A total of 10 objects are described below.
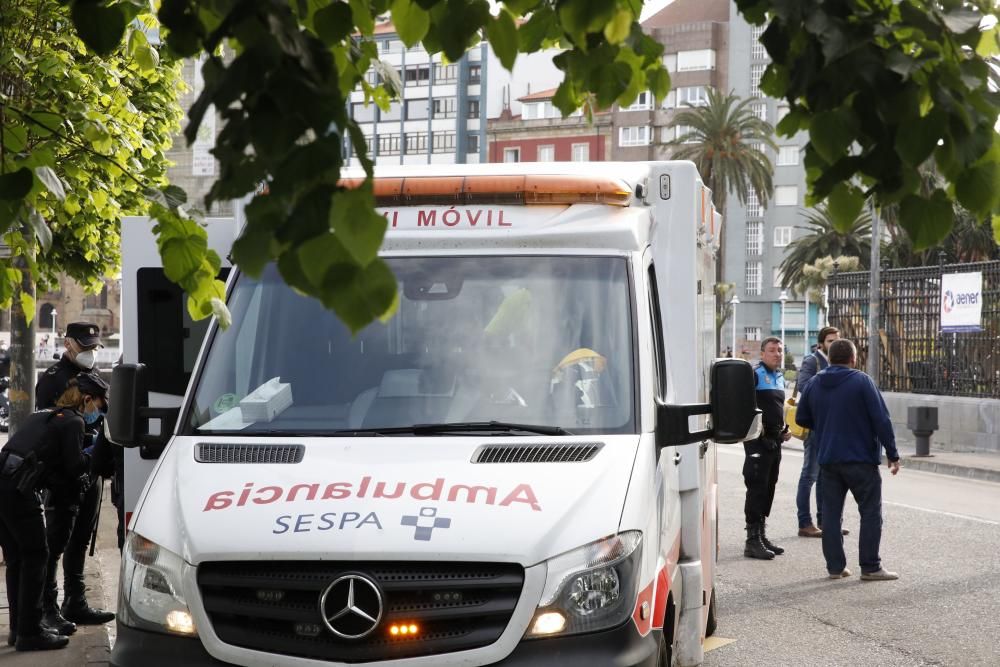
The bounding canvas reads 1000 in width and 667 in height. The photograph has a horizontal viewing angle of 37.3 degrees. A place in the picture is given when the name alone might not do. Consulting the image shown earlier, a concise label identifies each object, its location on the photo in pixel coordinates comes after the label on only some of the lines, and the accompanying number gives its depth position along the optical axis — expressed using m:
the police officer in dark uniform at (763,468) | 11.98
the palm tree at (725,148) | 59.97
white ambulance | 4.68
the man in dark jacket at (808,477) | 13.02
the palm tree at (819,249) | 74.50
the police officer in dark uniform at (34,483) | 7.60
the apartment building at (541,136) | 101.31
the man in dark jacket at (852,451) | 10.85
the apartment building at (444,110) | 104.31
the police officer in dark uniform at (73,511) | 8.23
